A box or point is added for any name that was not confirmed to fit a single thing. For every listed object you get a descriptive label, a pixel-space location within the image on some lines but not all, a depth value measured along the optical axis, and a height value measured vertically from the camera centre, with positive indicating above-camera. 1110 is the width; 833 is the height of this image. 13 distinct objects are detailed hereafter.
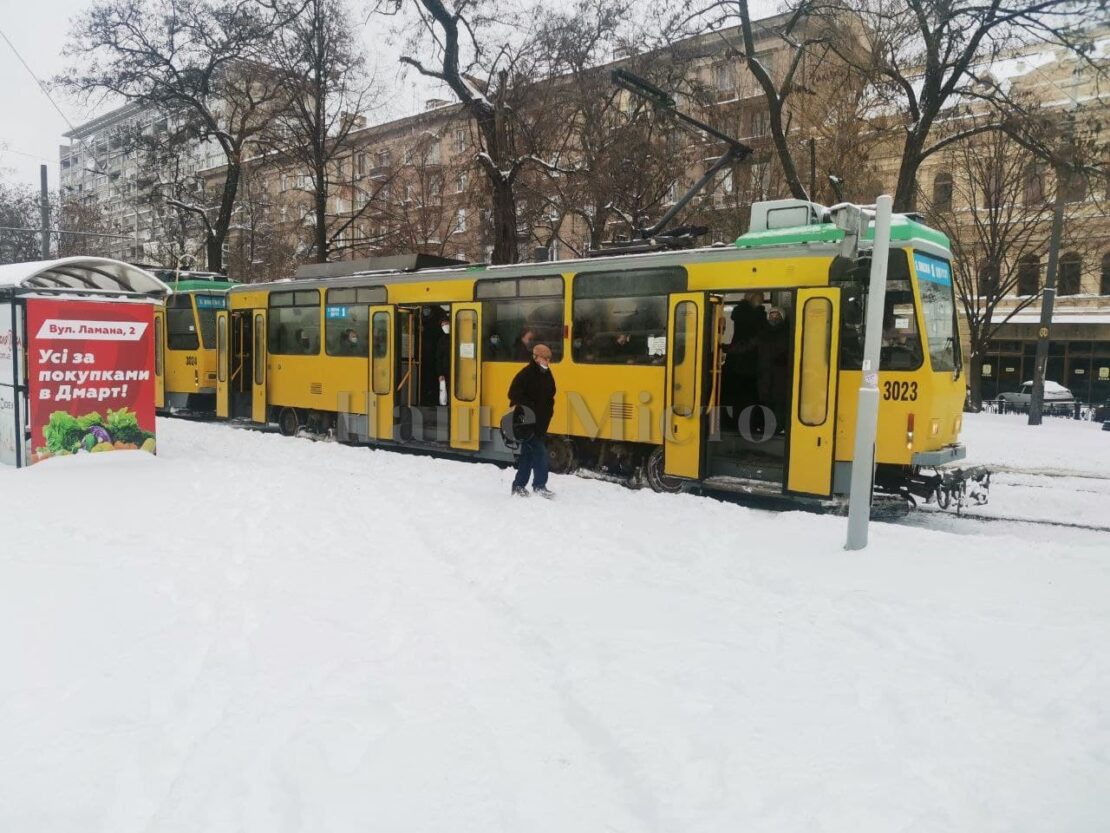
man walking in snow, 9.30 -0.59
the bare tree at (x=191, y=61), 22.24 +8.36
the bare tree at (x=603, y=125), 19.94 +6.14
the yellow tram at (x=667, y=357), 8.55 +0.10
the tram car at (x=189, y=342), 18.69 +0.28
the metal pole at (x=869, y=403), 6.68 -0.27
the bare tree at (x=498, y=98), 18.06 +6.25
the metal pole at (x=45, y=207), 27.83 +4.92
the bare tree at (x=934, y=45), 15.12 +6.51
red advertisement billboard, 10.17 -0.31
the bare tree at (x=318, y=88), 22.61 +7.77
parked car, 25.91 -0.86
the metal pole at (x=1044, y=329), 20.67 +1.15
